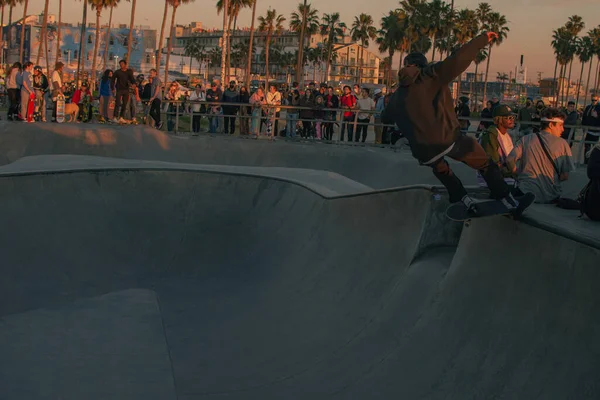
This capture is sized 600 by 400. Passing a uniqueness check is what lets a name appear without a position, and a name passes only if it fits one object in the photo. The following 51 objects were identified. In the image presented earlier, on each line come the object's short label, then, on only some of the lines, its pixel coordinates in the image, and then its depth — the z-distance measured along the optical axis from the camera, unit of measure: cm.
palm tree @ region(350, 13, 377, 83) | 9925
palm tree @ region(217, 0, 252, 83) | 6881
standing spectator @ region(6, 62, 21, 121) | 1798
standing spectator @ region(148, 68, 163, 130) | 1931
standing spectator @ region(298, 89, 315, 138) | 1911
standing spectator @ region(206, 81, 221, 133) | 1991
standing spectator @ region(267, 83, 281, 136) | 1953
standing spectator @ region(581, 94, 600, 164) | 1586
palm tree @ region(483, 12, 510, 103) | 8419
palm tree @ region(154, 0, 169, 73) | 5352
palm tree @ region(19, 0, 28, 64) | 7328
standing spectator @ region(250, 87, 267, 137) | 1942
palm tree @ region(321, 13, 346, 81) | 10269
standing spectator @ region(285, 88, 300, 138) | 1975
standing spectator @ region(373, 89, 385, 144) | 1881
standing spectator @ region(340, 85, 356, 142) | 1992
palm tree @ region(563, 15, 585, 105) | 9619
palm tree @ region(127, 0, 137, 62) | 5394
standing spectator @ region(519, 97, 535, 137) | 1684
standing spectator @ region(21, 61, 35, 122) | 1742
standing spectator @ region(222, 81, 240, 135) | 2006
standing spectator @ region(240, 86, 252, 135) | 2023
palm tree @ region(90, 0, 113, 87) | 6656
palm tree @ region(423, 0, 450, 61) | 7325
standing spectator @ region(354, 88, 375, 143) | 1947
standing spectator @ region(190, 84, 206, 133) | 1964
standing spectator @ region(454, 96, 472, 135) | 1795
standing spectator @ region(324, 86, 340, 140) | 1944
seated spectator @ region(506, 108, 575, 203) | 664
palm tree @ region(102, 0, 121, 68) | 6694
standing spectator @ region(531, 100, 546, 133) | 1711
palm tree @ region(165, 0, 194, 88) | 5372
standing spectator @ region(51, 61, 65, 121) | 1913
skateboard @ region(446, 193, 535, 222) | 516
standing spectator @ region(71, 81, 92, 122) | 2077
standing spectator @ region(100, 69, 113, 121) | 1859
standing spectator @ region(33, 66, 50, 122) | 1836
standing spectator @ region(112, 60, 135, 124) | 1817
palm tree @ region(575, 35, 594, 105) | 10569
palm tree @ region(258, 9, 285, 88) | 9194
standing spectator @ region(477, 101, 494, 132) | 1734
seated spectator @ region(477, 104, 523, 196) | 712
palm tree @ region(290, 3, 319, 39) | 9938
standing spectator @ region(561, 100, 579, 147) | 1706
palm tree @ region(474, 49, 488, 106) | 9196
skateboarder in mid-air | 580
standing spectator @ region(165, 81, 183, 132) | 2085
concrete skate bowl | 441
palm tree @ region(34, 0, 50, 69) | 6016
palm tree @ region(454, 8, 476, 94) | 7631
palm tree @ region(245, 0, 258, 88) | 5521
